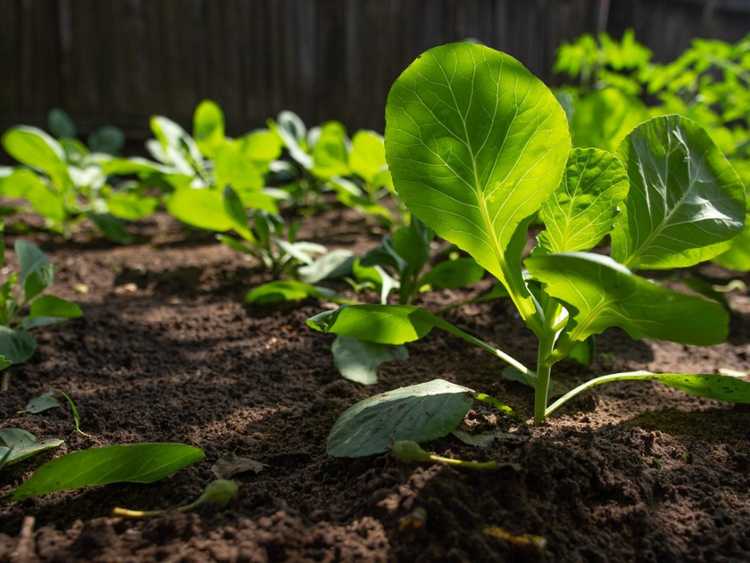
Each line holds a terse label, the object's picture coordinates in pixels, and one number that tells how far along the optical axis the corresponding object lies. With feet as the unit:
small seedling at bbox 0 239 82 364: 1.31
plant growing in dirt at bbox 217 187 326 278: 1.89
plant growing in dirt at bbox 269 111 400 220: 2.35
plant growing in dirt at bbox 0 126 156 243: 2.34
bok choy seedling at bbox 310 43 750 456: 0.94
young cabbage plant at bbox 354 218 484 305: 1.51
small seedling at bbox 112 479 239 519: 0.83
